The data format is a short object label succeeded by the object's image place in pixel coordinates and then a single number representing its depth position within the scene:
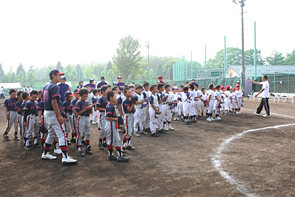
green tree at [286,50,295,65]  76.68
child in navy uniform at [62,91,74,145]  6.95
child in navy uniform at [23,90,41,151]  6.81
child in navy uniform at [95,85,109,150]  6.31
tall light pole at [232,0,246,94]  26.95
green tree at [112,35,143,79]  65.62
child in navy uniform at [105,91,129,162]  5.50
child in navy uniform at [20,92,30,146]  7.13
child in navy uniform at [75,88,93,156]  6.03
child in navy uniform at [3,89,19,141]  7.85
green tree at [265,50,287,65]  79.09
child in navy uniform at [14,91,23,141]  7.63
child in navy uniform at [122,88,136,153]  6.38
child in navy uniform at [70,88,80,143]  6.47
